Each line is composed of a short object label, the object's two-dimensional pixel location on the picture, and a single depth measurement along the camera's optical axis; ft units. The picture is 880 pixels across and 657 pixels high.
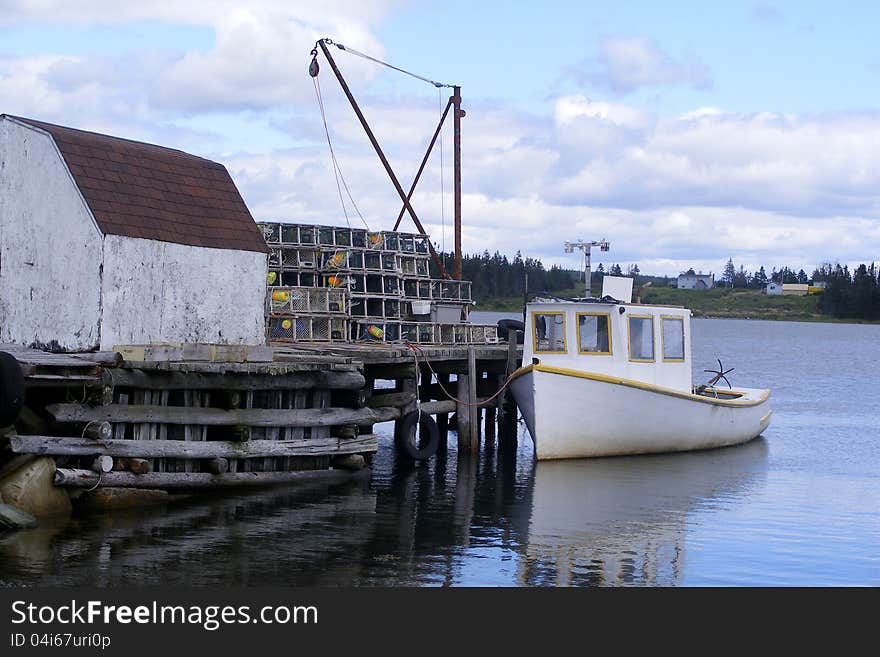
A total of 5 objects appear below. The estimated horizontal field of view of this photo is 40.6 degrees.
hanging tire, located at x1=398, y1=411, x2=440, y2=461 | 79.30
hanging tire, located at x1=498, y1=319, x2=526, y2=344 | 102.42
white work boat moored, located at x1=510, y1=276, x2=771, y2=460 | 80.84
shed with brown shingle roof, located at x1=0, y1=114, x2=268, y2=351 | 63.21
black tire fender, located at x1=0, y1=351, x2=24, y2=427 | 52.95
